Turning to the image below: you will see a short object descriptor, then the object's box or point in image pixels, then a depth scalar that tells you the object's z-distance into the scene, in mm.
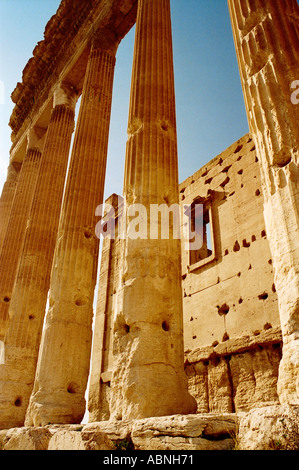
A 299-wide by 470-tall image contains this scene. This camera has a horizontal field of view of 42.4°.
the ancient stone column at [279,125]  3828
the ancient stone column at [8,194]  16859
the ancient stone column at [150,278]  5242
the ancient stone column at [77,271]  7715
